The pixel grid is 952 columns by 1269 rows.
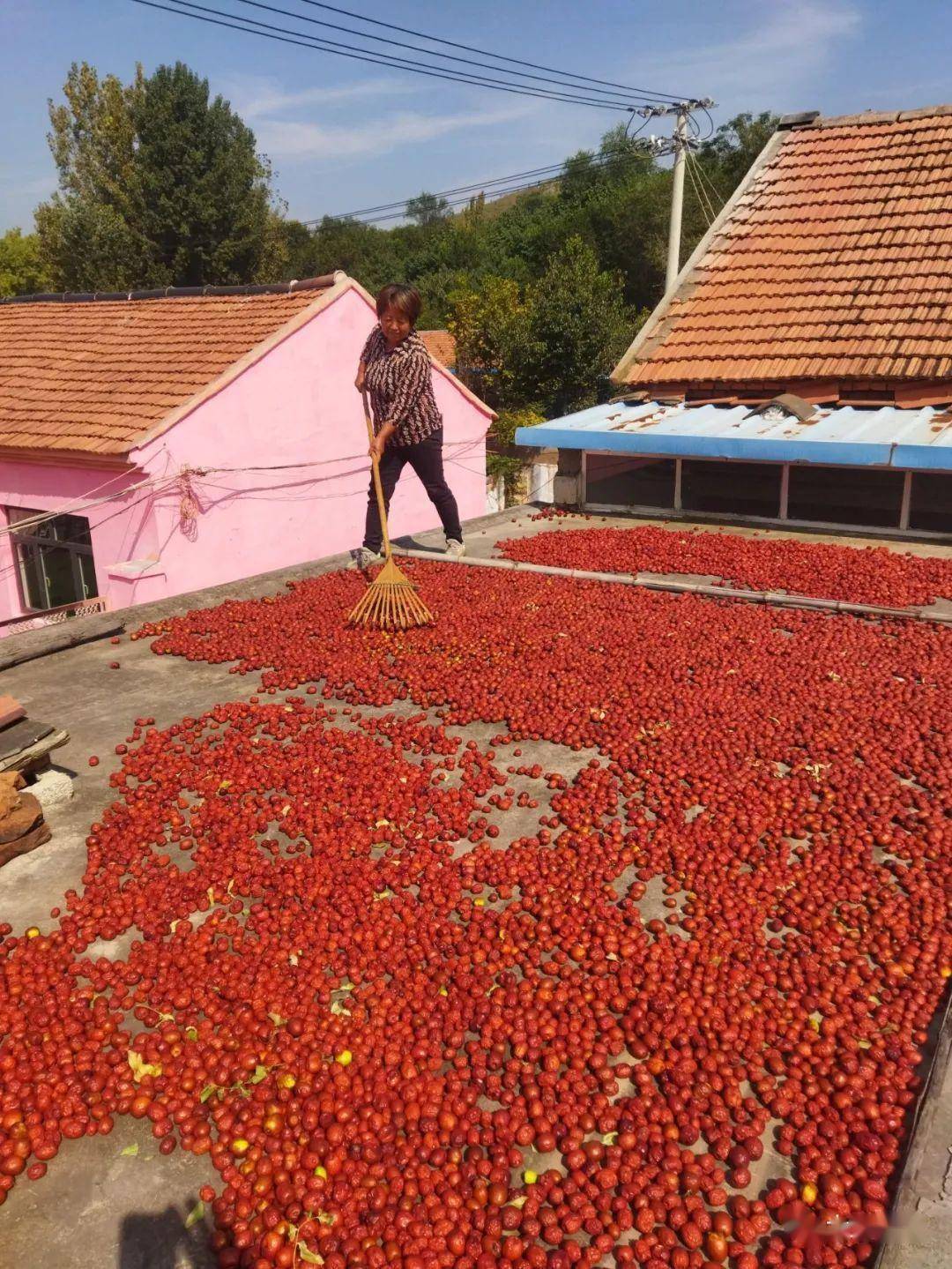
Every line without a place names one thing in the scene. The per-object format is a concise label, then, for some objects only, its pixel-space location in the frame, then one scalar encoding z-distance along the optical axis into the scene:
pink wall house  11.63
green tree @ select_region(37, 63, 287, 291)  38.03
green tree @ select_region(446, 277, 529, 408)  30.19
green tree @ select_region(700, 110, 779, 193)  51.19
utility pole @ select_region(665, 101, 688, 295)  21.48
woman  8.34
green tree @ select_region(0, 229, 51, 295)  45.22
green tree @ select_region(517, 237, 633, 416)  28.67
